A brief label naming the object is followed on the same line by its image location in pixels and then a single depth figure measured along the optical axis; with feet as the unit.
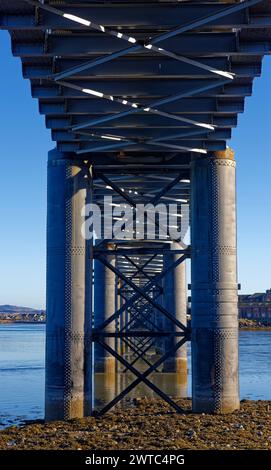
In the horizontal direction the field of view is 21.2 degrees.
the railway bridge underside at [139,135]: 43.14
